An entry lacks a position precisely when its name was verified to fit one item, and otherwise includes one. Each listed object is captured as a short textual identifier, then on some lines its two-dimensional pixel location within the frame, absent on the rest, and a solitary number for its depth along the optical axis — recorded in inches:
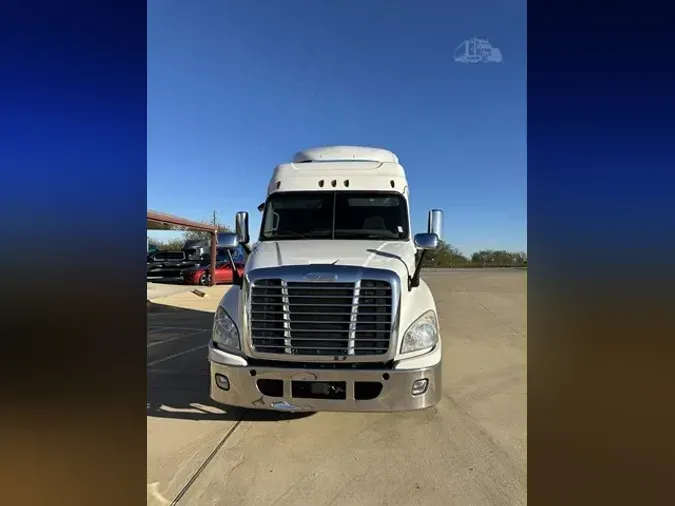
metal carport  562.3
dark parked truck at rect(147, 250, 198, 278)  723.4
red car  722.2
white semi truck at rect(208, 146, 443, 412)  122.5
